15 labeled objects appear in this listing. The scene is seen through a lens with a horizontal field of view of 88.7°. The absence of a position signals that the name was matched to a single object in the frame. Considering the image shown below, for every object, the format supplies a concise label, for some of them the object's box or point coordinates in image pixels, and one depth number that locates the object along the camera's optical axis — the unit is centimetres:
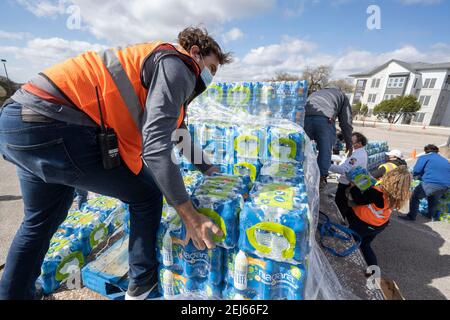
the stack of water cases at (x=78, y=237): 152
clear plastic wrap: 133
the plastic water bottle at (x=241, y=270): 123
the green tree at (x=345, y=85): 3906
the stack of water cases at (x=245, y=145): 232
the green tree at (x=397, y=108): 2950
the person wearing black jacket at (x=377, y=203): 229
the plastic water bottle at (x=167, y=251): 132
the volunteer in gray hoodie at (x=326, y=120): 345
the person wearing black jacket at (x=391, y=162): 359
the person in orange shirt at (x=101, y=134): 98
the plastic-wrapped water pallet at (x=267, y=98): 343
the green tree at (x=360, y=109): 3605
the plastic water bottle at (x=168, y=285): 139
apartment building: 3262
